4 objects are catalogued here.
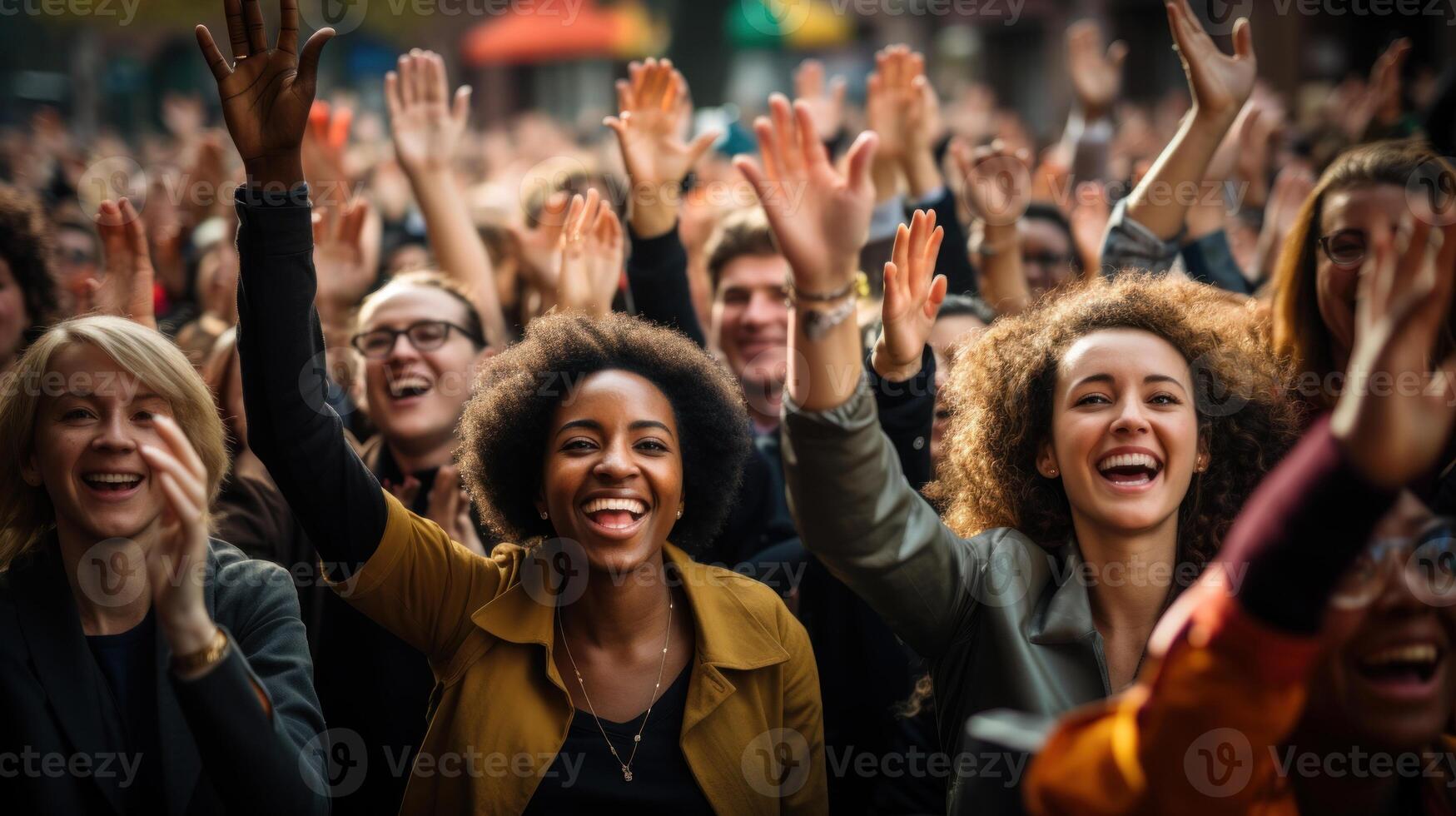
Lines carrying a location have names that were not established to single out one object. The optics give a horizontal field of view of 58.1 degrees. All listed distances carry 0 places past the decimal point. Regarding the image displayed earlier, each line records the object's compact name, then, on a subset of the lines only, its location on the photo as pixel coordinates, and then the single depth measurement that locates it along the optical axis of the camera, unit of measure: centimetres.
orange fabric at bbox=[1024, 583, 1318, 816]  158
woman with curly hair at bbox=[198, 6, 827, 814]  243
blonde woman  230
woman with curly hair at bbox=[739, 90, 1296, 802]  208
